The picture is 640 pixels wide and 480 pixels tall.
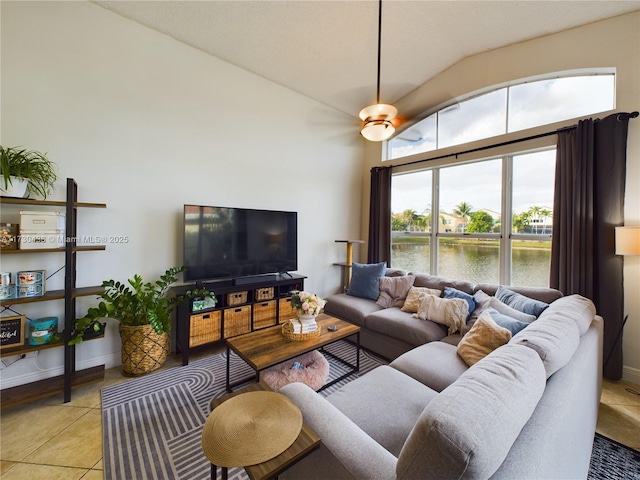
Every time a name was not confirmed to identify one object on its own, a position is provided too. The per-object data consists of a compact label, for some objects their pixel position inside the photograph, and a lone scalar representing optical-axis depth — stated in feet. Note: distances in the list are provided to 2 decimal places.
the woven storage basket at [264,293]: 9.87
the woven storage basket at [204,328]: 8.34
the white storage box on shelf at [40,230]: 6.16
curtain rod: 7.48
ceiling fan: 7.19
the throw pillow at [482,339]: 5.62
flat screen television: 8.86
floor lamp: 6.70
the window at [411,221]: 12.90
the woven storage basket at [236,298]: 9.17
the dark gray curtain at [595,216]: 7.61
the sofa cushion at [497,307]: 6.40
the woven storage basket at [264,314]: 9.74
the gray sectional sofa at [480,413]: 2.11
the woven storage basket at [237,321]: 9.07
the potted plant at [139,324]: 7.38
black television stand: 8.33
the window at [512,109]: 8.54
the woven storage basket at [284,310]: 10.41
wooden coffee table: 5.98
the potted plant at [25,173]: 5.89
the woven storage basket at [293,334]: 6.95
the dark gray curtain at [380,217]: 13.67
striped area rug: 4.72
